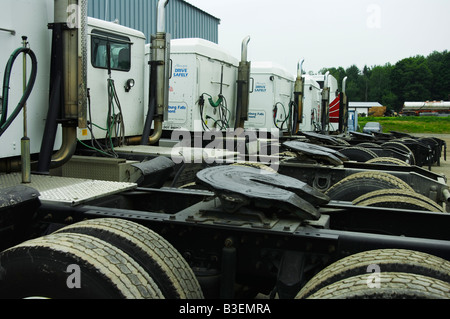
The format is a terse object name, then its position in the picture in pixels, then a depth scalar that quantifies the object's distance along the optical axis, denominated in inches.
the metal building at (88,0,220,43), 594.7
